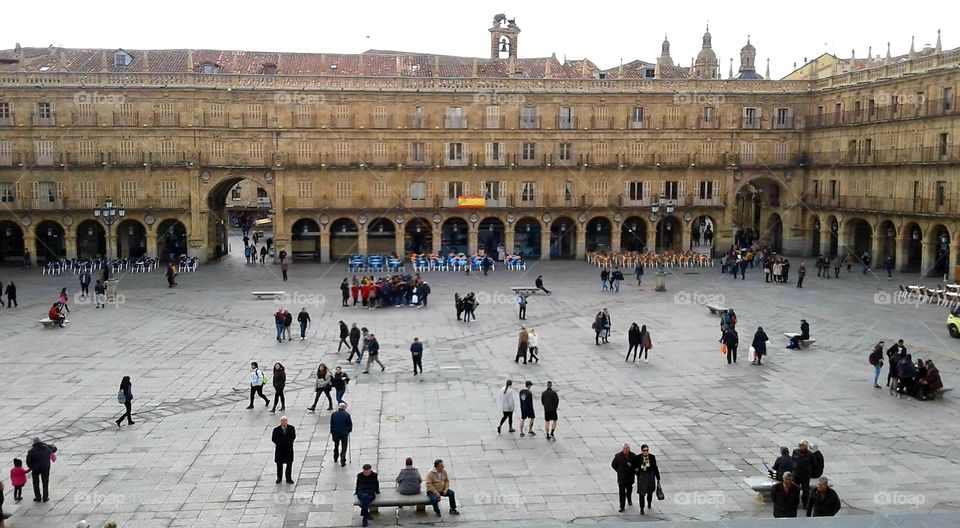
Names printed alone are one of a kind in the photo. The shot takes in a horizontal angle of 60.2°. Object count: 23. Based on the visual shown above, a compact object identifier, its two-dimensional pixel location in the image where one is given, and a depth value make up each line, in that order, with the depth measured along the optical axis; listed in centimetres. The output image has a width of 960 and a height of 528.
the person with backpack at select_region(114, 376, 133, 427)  1822
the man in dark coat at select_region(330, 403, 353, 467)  1573
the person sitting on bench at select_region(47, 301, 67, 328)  3041
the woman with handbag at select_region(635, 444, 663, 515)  1366
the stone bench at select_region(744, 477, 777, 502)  1415
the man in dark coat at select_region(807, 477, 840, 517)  1249
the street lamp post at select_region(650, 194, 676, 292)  4103
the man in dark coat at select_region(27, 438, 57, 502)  1415
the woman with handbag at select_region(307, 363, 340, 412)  1953
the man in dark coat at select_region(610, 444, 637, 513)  1369
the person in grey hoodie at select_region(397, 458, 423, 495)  1372
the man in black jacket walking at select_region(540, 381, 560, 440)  1728
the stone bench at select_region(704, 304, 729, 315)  3288
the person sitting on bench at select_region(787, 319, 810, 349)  2689
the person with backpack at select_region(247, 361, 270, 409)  1972
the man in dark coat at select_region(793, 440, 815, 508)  1384
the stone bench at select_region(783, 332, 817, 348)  2708
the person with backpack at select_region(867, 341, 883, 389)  2178
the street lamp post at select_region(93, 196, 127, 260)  4098
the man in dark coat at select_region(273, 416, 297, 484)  1477
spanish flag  5450
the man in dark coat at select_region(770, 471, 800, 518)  1273
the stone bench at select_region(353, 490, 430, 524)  1343
